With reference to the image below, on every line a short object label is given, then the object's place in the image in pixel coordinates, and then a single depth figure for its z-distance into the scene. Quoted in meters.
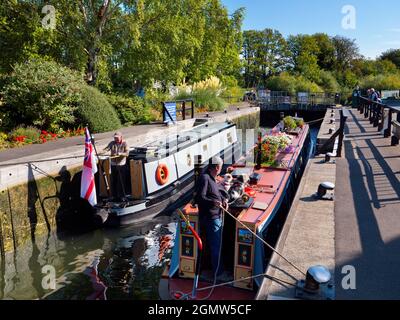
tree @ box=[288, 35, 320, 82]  57.09
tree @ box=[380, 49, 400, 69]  67.94
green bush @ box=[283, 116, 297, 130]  14.91
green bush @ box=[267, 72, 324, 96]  46.06
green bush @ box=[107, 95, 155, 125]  18.49
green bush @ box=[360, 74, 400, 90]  40.84
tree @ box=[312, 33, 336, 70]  68.50
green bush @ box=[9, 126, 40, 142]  12.67
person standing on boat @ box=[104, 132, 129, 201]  10.03
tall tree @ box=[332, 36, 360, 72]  68.94
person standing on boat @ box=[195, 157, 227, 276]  5.30
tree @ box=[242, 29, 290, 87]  67.06
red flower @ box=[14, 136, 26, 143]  12.34
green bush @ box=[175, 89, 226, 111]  26.56
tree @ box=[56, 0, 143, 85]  17.27
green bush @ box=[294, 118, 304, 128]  15.73
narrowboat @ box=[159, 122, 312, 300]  5.43
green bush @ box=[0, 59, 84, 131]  13.16
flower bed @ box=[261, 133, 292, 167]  9.26
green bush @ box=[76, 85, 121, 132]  14.97
